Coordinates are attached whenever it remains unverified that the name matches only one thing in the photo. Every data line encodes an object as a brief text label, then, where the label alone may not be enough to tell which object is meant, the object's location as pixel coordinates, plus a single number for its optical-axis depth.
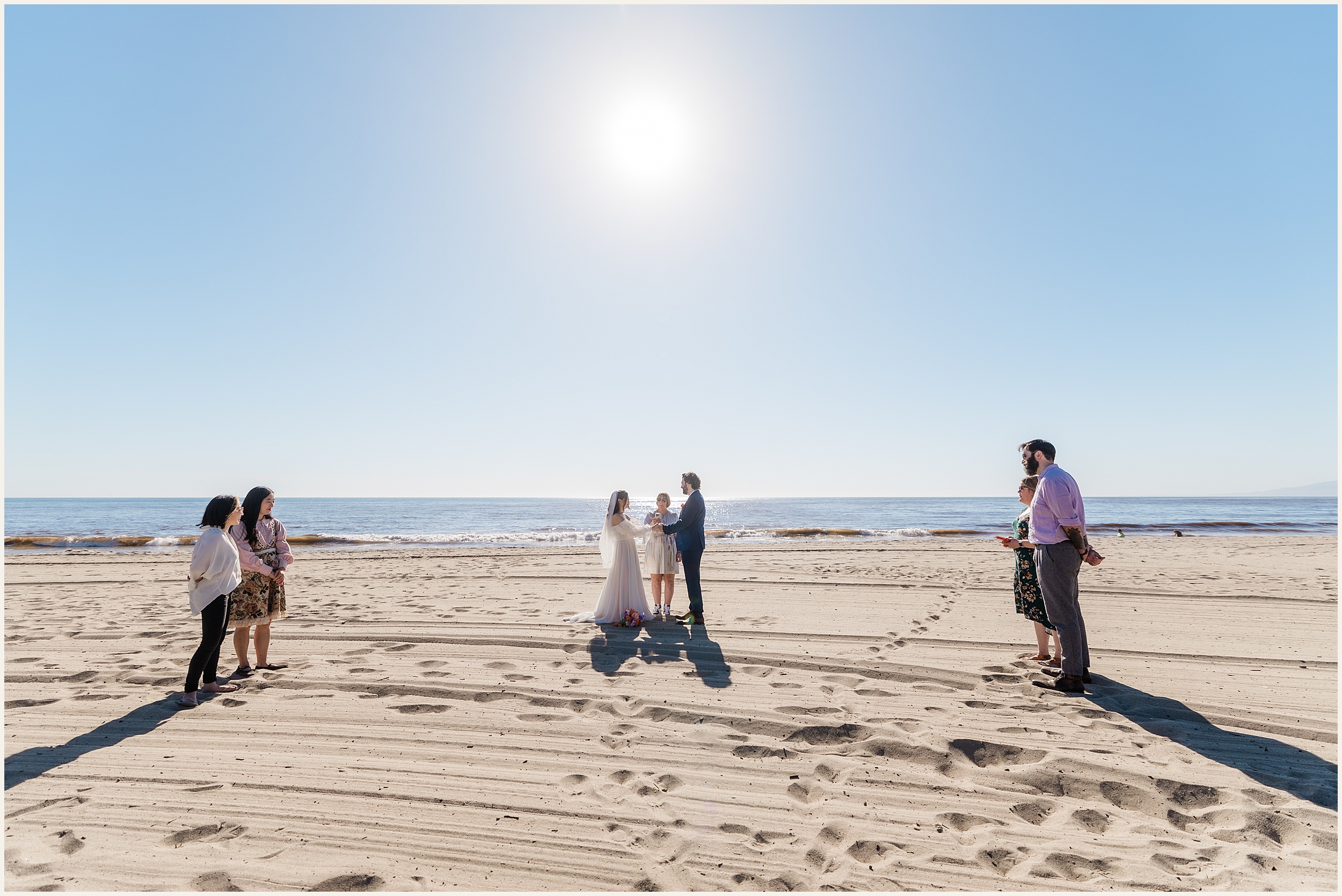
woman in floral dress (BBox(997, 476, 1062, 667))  5.38
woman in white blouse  4.68
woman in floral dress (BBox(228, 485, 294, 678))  5.27
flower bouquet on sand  7.20
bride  7.43
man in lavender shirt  4.72
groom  7.44
